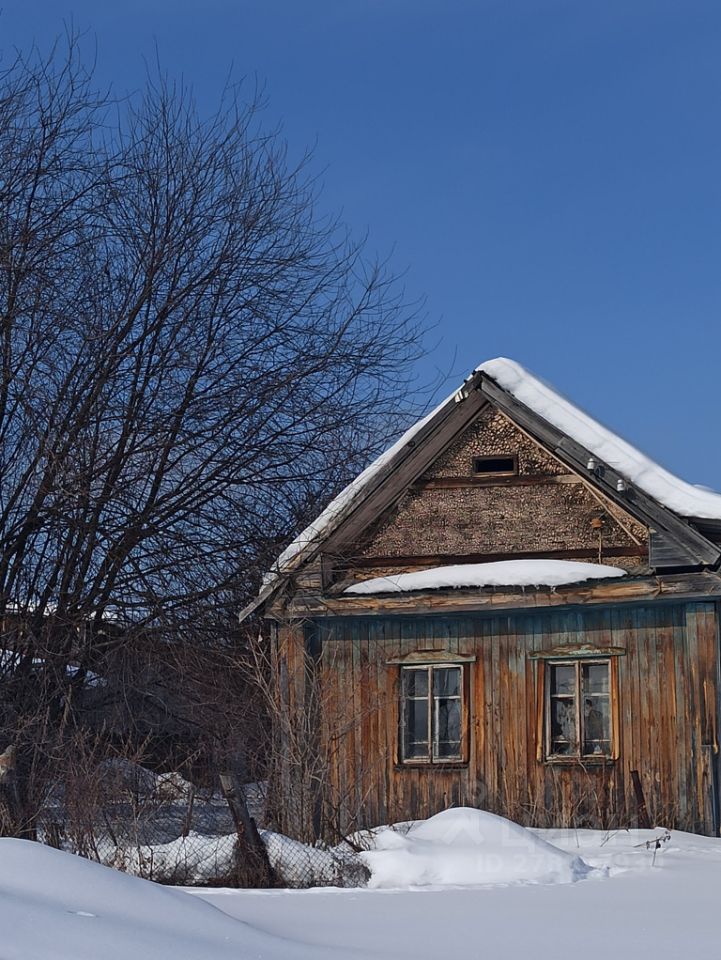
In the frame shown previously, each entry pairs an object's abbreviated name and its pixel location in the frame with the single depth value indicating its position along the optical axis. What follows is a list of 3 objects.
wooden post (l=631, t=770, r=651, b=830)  13.70
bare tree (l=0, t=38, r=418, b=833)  18.05
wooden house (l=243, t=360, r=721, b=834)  13.98
